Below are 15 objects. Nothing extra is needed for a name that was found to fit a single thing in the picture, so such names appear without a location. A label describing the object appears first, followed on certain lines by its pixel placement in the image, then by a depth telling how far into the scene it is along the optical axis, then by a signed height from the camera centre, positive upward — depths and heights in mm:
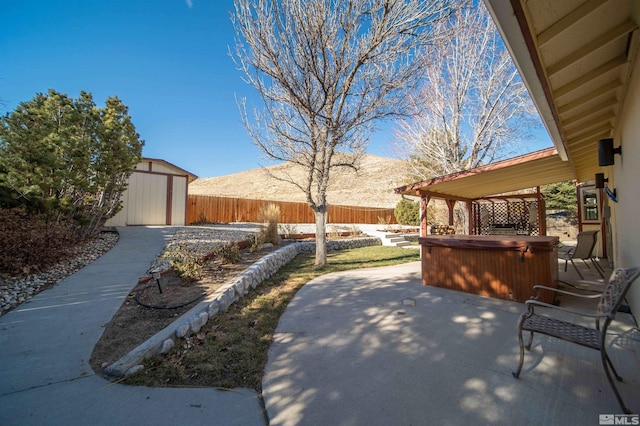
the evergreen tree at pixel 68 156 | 5594 +1531
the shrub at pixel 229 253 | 6090 -689
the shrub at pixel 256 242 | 7735 -586
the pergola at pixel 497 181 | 5395 +1103
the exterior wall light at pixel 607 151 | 3471 +955
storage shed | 11781 +1201
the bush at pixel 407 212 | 18984 +830
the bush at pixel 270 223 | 9292 -8
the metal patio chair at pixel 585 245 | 5340 -397
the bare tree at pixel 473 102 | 10164 +4802
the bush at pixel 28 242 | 4508 -391
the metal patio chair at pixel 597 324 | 1810 -810
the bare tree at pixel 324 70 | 6293 +3883
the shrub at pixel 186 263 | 4651 -729
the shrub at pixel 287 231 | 11505 -352
